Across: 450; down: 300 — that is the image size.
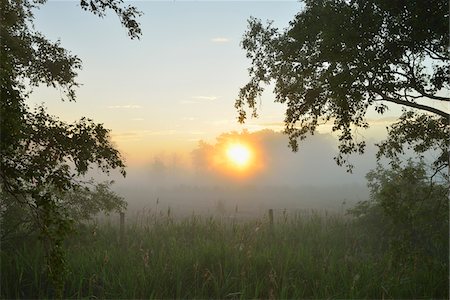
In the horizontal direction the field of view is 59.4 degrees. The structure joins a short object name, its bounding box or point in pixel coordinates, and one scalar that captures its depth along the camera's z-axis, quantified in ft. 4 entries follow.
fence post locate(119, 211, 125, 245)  48.60
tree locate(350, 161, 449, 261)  31.01
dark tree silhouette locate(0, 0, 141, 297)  17.74
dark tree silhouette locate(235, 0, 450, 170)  24.63
